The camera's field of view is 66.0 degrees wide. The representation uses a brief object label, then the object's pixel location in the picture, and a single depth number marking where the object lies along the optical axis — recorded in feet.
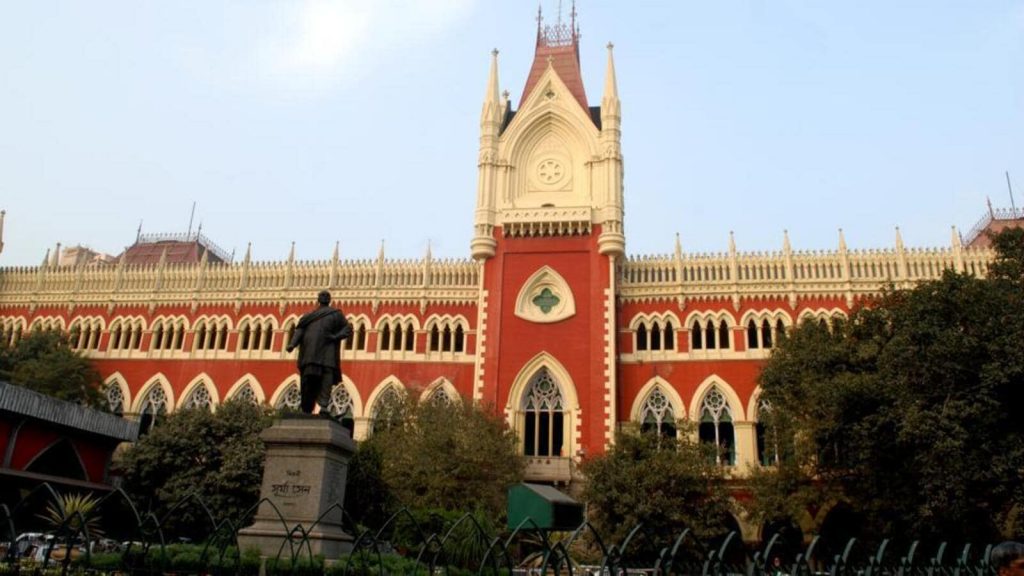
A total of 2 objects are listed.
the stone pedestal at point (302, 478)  37.42
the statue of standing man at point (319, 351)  41.52
